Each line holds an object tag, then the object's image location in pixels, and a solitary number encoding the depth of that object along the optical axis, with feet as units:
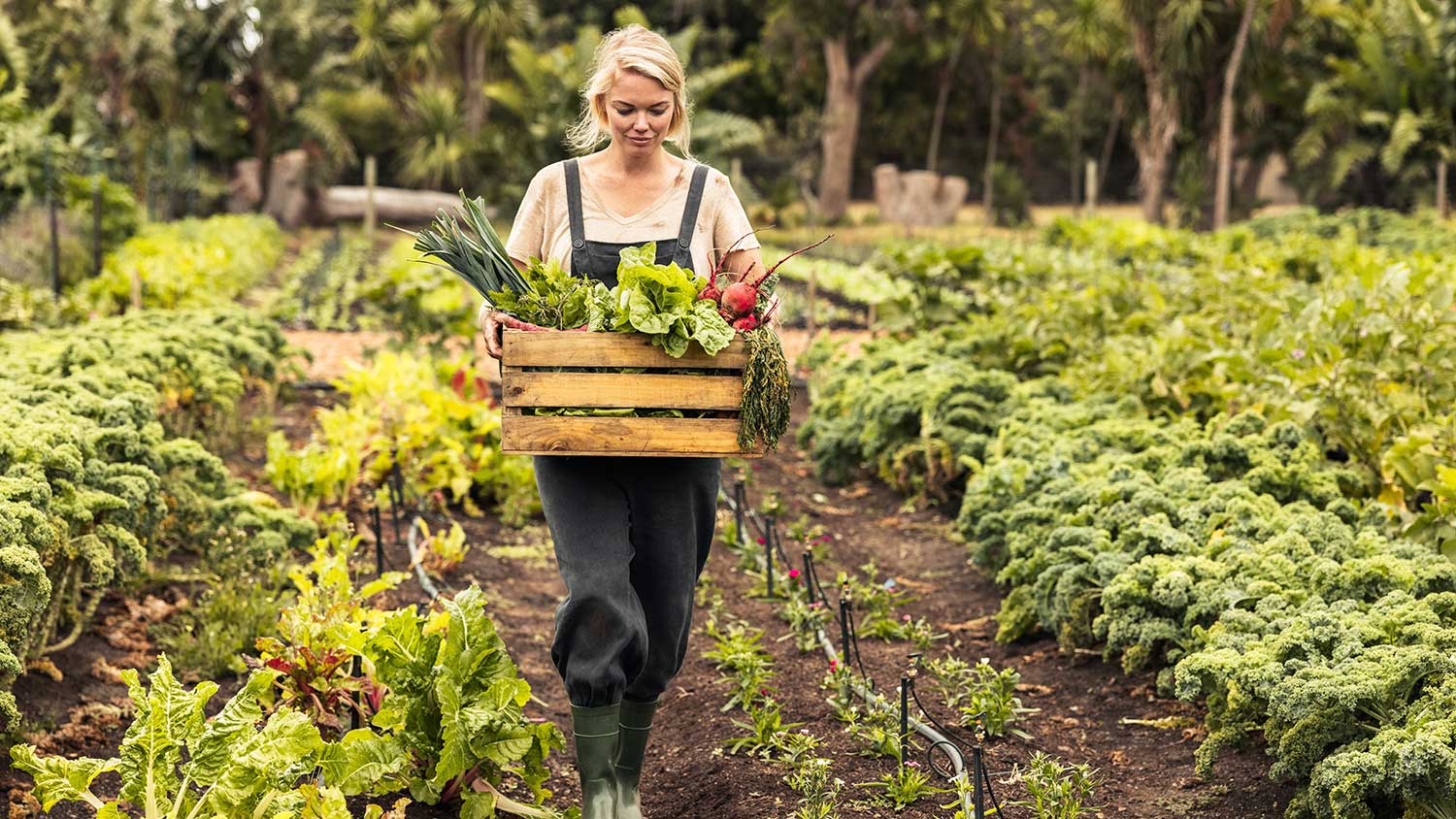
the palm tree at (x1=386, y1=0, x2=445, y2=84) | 97.35
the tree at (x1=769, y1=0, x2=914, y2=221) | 95.81
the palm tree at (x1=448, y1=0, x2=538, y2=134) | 97.19
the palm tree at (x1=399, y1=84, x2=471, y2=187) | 94.38
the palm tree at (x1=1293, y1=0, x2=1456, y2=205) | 75.72
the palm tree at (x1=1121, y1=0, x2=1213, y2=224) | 80.59
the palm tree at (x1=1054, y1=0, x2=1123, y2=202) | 86.69
